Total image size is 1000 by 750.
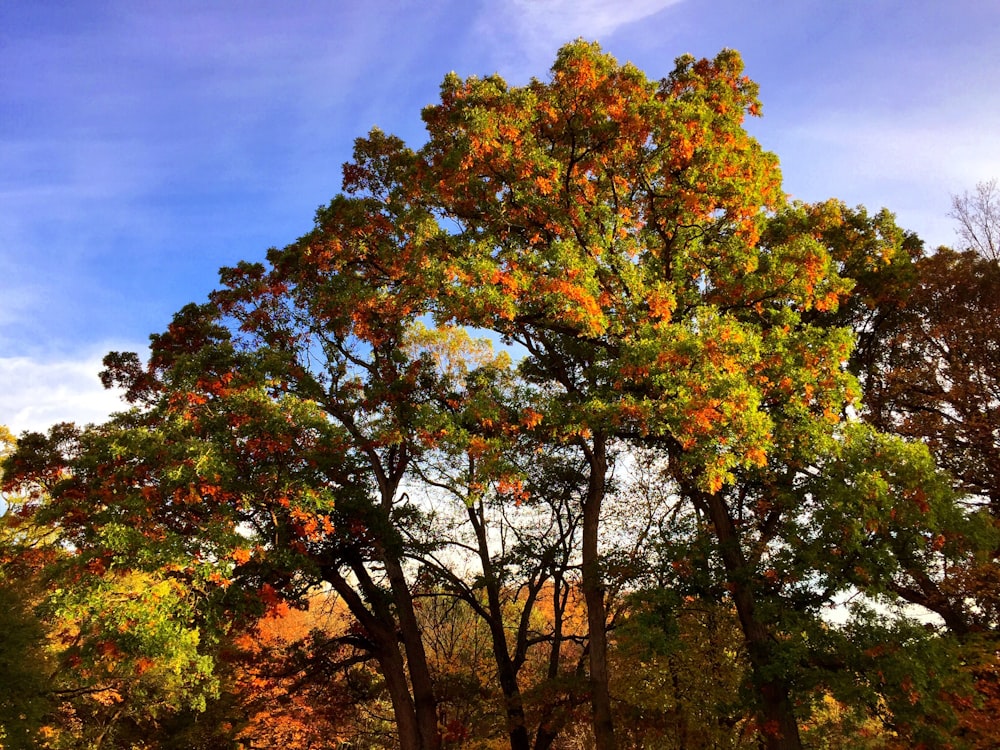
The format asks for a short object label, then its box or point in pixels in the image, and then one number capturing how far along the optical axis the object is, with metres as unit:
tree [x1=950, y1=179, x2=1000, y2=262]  14.64
